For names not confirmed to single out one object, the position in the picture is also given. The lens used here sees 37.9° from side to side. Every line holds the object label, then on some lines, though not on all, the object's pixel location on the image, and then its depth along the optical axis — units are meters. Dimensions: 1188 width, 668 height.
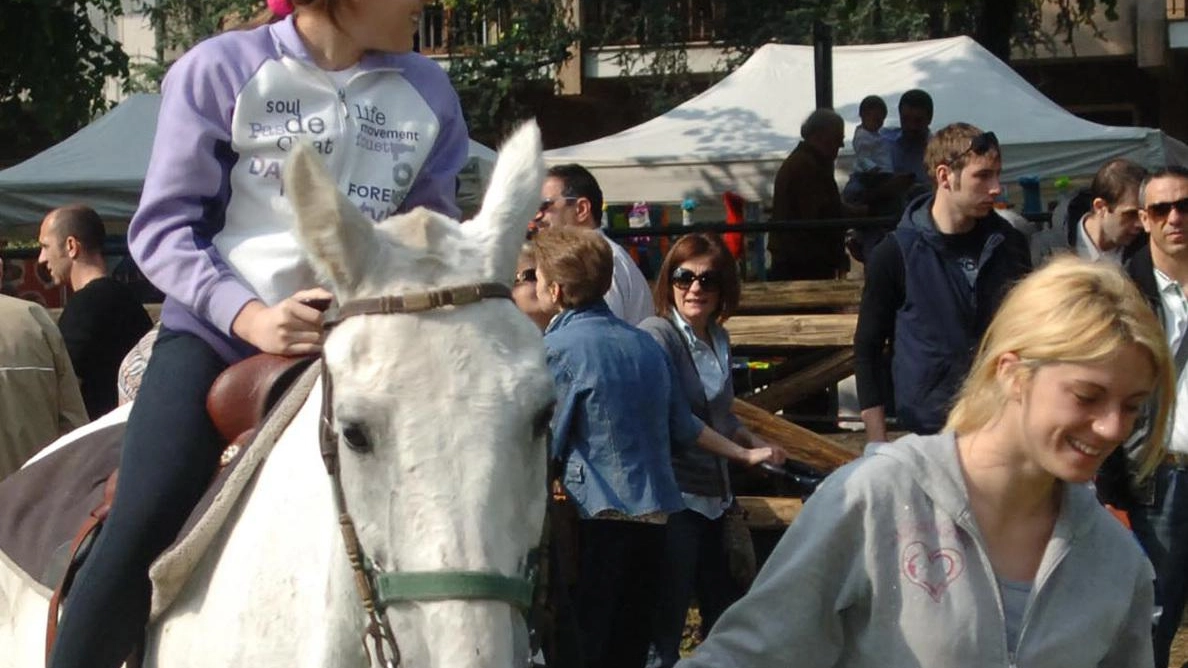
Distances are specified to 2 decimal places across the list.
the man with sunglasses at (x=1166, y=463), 6.19
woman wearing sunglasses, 6.70
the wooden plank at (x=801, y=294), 9.12
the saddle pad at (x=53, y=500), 4.06
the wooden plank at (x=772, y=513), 8.34
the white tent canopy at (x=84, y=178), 13.55
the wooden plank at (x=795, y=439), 7.88
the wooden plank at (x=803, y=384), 8.96
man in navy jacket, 6.41
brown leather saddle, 3.57
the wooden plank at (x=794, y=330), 8.79
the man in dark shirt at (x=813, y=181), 10.24
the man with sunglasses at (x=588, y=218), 7.20
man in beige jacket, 7.32
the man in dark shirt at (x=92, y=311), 8.17
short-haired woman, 6.10
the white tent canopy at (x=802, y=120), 11.84
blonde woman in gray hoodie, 3.06
